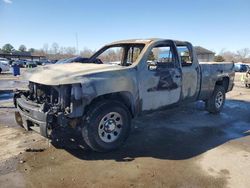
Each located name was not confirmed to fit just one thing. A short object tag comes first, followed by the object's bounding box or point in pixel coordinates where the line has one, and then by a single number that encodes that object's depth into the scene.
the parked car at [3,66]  20.56
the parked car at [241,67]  33.66
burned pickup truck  3.19
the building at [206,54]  44.15
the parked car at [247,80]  11.61
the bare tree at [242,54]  79.16
